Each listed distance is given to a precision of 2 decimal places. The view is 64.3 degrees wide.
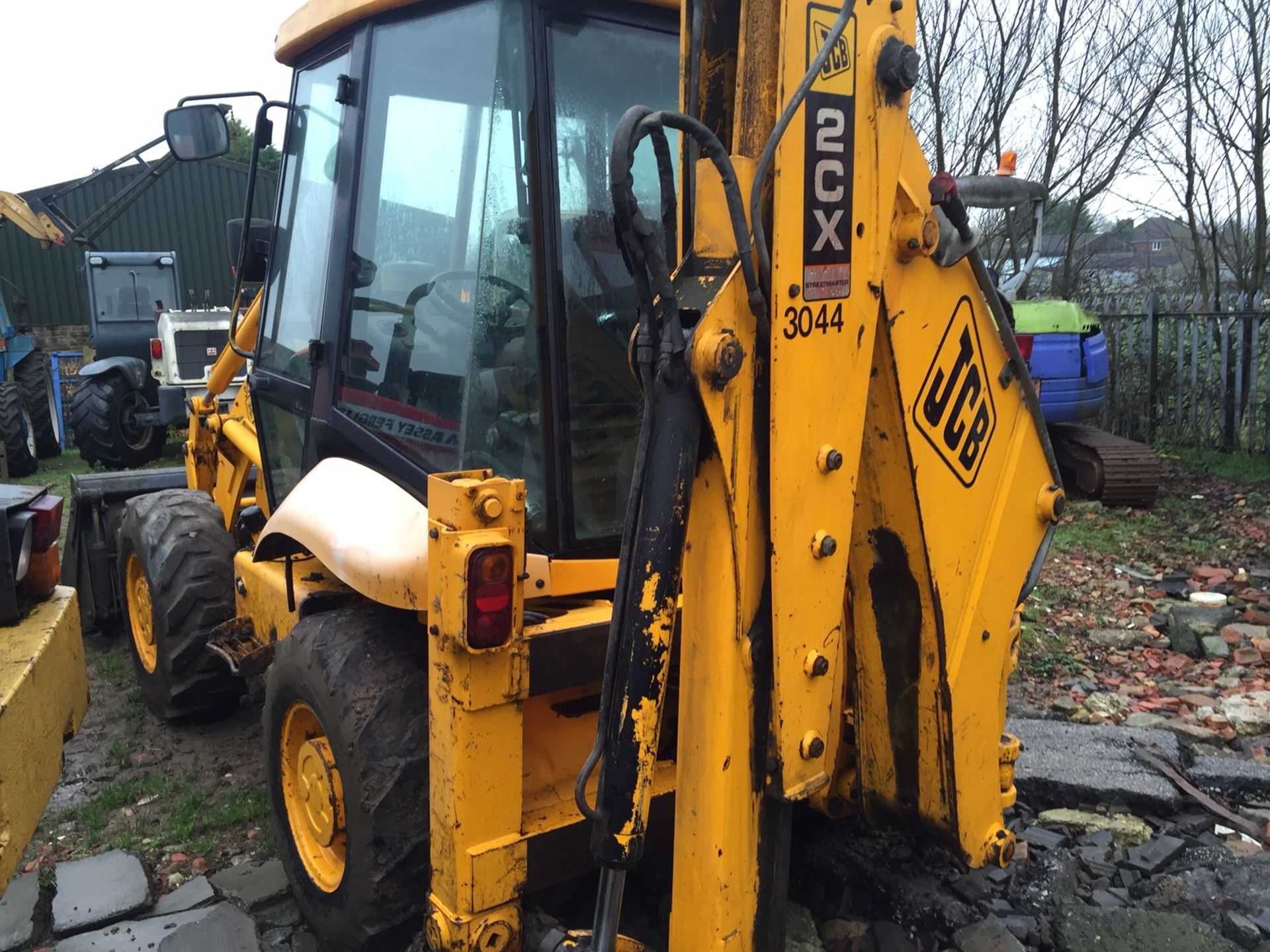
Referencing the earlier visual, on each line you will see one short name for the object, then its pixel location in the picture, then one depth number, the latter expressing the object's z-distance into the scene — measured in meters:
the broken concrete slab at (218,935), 2.78
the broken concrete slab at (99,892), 2.97
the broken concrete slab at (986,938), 2.44
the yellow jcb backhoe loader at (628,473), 1.70
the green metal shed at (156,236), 21.03
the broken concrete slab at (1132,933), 2.38
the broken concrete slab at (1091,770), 3.12
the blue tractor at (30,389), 11.88
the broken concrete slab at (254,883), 3.04
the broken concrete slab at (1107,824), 2.94
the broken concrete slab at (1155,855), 2.77
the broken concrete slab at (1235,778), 3.22
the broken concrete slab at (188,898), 3.03
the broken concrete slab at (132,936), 2.85
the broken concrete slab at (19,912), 2.88
